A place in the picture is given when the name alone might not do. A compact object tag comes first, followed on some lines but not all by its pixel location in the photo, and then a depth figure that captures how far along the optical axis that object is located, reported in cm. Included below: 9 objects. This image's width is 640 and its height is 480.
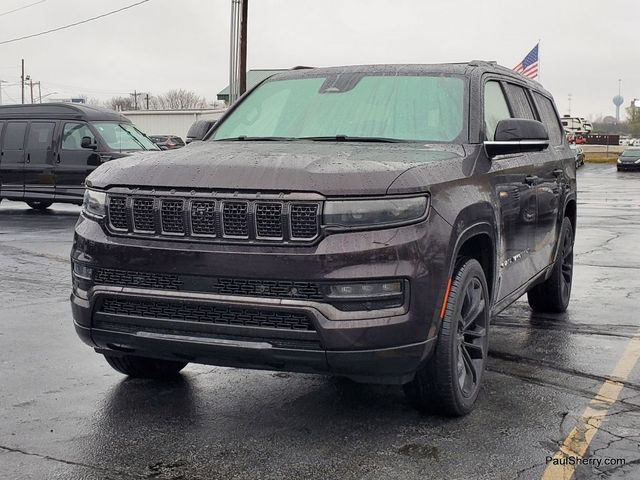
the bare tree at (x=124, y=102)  13988
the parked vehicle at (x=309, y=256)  397
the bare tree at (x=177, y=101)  13962
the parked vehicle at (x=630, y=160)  5047
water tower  19238
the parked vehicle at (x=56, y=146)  1784
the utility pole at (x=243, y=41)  2934
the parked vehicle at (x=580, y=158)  5475
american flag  3112
